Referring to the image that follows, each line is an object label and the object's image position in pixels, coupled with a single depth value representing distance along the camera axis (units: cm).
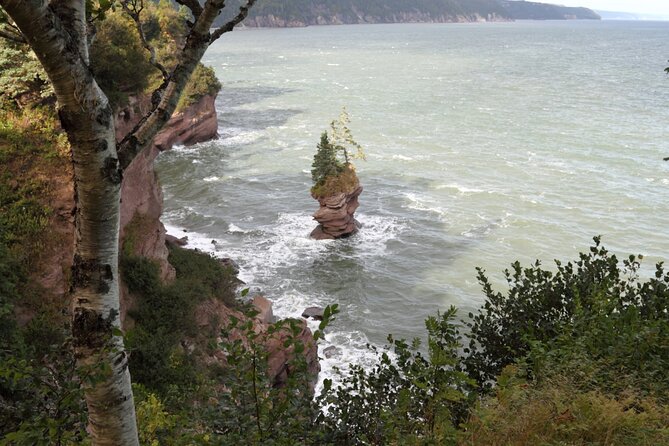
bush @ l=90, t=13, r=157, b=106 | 2134
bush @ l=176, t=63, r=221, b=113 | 6191
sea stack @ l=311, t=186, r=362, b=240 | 4046
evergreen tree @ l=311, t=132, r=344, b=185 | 4112
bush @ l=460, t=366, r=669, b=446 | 622
